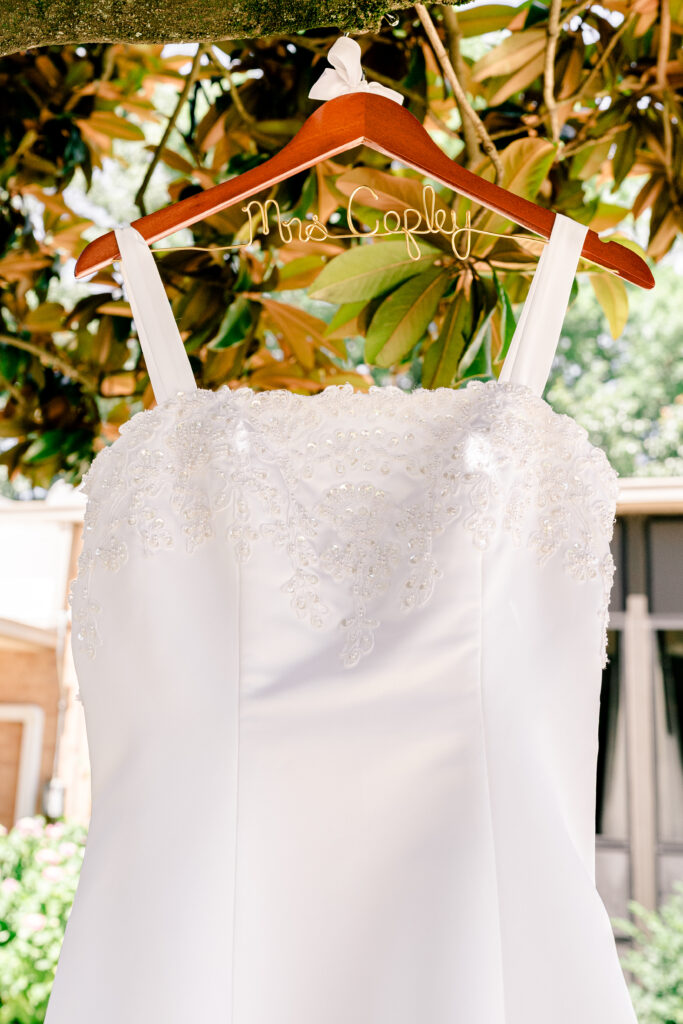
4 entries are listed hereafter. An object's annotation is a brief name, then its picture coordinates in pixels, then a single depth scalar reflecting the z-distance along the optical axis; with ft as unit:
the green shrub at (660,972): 11.16
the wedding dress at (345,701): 2.76
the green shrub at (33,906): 9.54
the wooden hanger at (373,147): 3.38
